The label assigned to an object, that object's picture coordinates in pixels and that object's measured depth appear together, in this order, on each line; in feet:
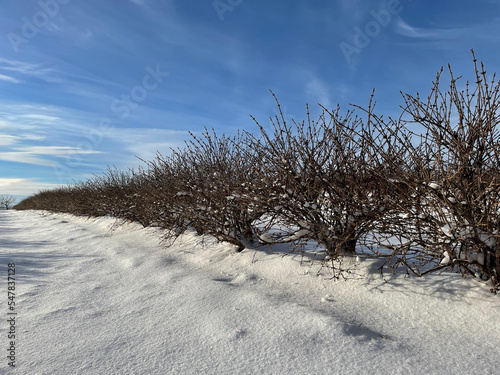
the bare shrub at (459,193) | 10.07
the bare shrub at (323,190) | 13.42
